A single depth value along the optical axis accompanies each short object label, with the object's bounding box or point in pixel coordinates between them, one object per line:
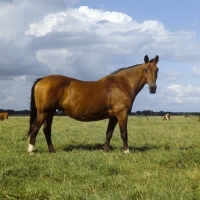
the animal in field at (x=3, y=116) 41.29
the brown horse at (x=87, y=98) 9.49
